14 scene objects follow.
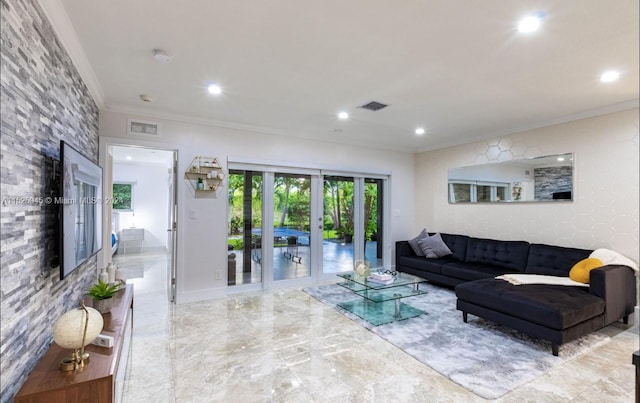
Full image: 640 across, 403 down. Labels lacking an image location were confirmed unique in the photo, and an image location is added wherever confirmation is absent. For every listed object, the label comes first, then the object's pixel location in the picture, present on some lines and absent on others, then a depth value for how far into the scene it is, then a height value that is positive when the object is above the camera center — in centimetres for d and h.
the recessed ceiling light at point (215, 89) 303 +113
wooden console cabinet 136 -82
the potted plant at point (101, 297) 230 -71
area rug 227 -127
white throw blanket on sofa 321 -82
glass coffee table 345 -109
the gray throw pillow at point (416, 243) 514 -68
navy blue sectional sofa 263 -88
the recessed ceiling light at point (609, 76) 265 +111
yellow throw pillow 314 -68
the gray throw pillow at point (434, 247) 495 -71
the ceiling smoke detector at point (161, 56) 234 +112
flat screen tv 186 -5
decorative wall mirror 393 +31
